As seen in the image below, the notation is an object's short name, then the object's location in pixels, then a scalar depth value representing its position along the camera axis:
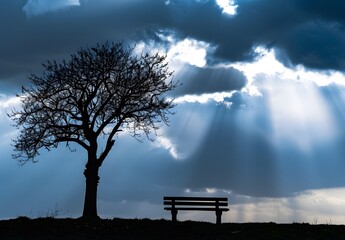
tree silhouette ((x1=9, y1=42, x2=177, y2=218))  31.75
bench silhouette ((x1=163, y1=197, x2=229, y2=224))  29.70
